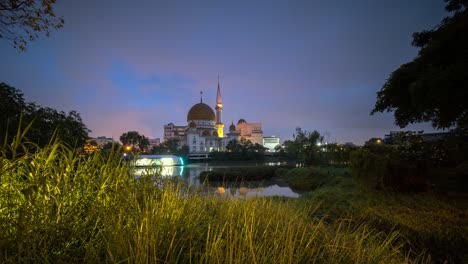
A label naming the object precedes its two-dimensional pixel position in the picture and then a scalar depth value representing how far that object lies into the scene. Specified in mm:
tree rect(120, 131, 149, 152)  60862
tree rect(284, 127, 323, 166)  24594
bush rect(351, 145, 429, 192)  9617
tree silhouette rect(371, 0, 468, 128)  8250
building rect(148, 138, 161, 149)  173625
